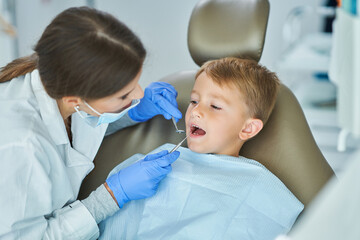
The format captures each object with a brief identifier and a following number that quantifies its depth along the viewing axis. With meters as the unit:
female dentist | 1.09
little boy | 1.27
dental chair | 1.40
